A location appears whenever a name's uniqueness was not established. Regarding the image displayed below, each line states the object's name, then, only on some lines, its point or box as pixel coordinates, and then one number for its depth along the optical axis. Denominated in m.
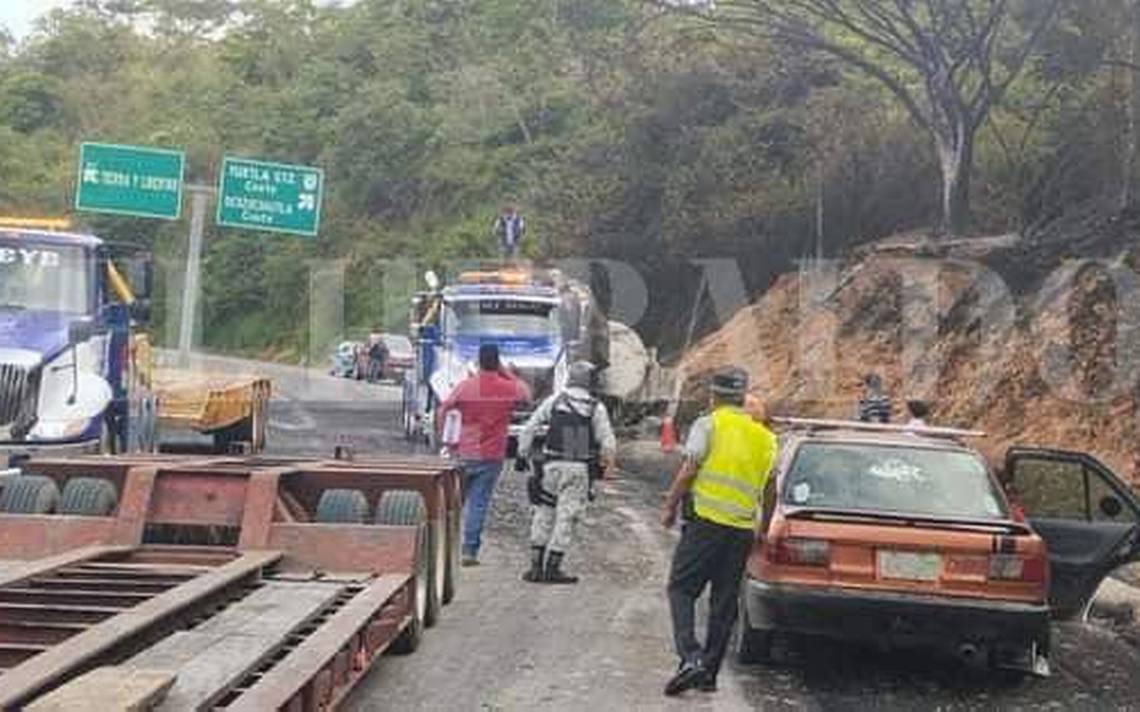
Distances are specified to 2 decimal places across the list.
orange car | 8.95
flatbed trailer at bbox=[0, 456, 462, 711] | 5.97
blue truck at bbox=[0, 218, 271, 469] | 15.12
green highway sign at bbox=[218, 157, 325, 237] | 33.56
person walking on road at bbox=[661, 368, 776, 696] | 8.90
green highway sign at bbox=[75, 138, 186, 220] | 32.22
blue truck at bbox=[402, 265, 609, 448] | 25.28
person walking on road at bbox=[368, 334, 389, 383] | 51.47
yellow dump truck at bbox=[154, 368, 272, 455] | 20.83
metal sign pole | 30.22
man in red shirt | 13.32
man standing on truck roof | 34.12
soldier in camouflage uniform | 12.66
